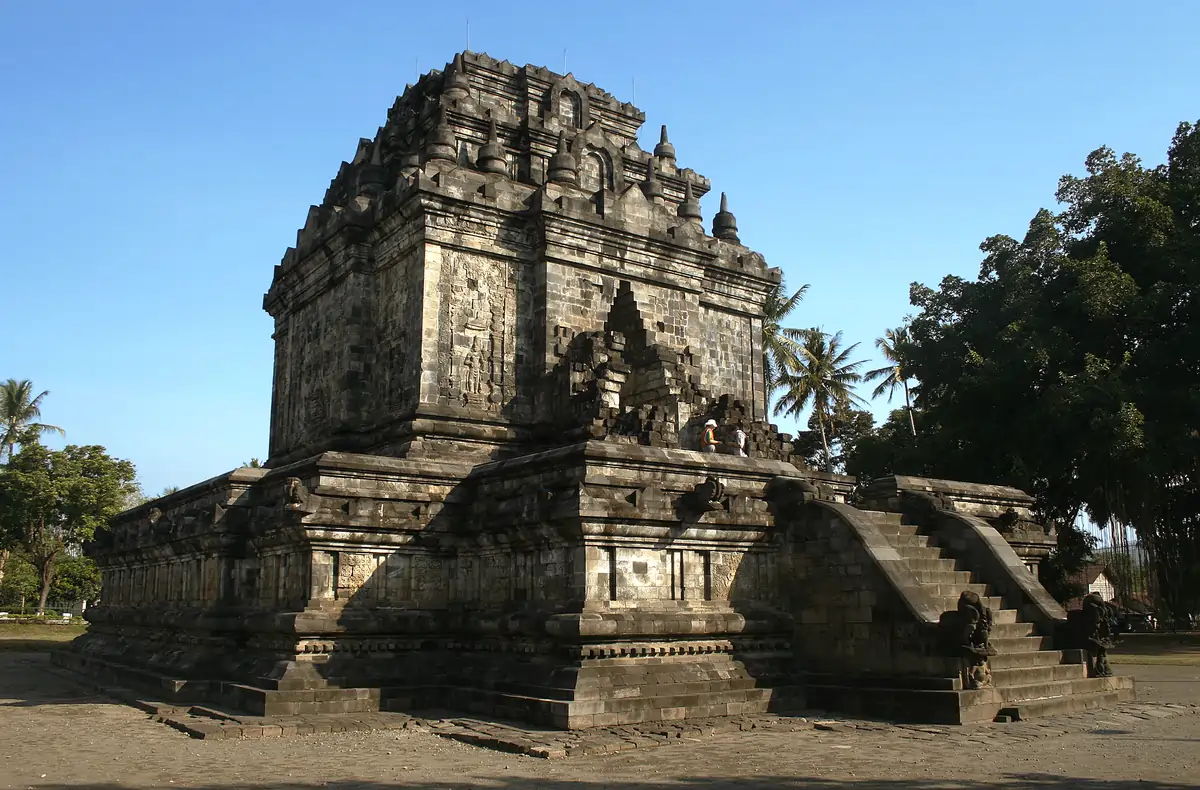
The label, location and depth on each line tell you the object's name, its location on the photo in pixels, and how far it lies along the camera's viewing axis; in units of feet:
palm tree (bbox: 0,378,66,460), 166.20
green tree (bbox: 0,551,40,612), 179.01
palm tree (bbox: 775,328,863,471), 147.23
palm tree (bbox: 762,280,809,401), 143.23
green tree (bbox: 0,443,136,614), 140.46
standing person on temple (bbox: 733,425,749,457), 57.24
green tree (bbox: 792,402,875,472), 151.43
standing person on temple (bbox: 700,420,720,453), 56.65
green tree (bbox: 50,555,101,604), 172.55
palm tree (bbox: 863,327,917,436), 149.38
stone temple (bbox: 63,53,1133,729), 41.65
